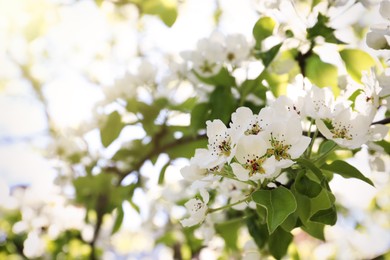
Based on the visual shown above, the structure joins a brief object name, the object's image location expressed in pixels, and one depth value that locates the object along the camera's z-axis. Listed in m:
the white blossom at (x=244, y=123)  0.61
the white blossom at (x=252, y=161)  0.59
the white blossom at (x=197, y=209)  0.64
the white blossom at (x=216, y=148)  0.61
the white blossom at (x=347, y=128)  0.62
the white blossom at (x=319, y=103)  0.63
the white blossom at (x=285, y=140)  0.60
